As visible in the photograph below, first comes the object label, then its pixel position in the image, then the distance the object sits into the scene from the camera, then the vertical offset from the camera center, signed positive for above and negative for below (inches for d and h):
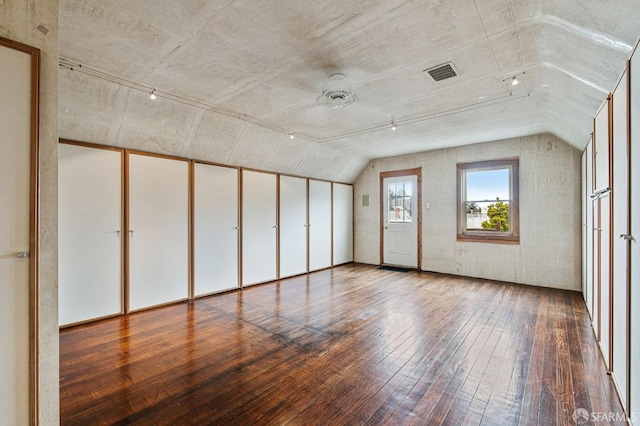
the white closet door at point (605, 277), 91.0 -21.6
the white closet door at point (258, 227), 204.8 -9.3
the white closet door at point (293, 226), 231.9 -9.7
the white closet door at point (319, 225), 257.3 -9.6
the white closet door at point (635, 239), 61.7 -5.3
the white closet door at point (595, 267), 112.0 -21.8
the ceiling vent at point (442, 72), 105.7 +54.3
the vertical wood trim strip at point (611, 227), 85.1 -3.9
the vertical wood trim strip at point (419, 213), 254.2 +1.1
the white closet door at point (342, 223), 282.4 -9.1
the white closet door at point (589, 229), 131.6 -7.1
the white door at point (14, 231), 49.1 -2.9
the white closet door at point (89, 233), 129.8 -8.9
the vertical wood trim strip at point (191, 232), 173.9 -10.8
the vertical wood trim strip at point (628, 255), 67.2 -9.8
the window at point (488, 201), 210.1 +9.8
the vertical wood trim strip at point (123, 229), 147.1 -7.6
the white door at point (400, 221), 259.8 -6.3
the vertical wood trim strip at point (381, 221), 280.4 -6.6
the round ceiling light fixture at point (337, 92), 109.0 +47.2
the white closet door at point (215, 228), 178.7 -9.2
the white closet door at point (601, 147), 91.4 +23.5
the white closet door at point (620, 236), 71.0 -6.1
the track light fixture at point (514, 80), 111.5 +53.8
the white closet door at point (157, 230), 152.3 -9.0
